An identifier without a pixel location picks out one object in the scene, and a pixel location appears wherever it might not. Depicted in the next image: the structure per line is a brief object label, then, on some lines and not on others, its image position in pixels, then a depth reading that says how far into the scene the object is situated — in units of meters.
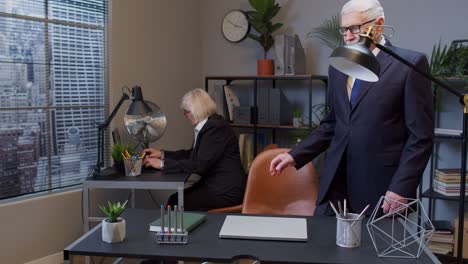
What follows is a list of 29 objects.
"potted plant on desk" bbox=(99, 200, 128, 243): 1.66
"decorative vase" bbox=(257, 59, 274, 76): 4.28
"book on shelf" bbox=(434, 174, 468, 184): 3.47
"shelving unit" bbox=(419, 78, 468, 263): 3.46
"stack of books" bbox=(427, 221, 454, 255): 3.48
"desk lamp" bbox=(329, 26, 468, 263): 1.48
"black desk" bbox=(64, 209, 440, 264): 1.52
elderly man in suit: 1.89
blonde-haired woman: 3.29
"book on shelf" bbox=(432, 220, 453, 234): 3.52
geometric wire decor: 1.57
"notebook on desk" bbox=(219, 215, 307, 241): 1.69
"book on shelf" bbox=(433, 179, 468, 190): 3.46
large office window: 3.06
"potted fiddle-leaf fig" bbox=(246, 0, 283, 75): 4.20
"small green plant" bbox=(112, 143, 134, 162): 3.35
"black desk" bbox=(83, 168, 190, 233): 3.06
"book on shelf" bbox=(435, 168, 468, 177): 3.47
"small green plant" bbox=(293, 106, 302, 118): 4.20
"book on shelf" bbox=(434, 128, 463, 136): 3.47
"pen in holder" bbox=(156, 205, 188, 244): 1.64
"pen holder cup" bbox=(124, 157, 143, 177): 3.23
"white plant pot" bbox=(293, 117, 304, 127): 4.16
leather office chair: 2.73
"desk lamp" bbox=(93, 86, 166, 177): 3.29
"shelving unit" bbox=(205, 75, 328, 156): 4.05
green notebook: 1.77
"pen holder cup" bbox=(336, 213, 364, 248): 1.60
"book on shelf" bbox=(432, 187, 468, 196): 3.46
